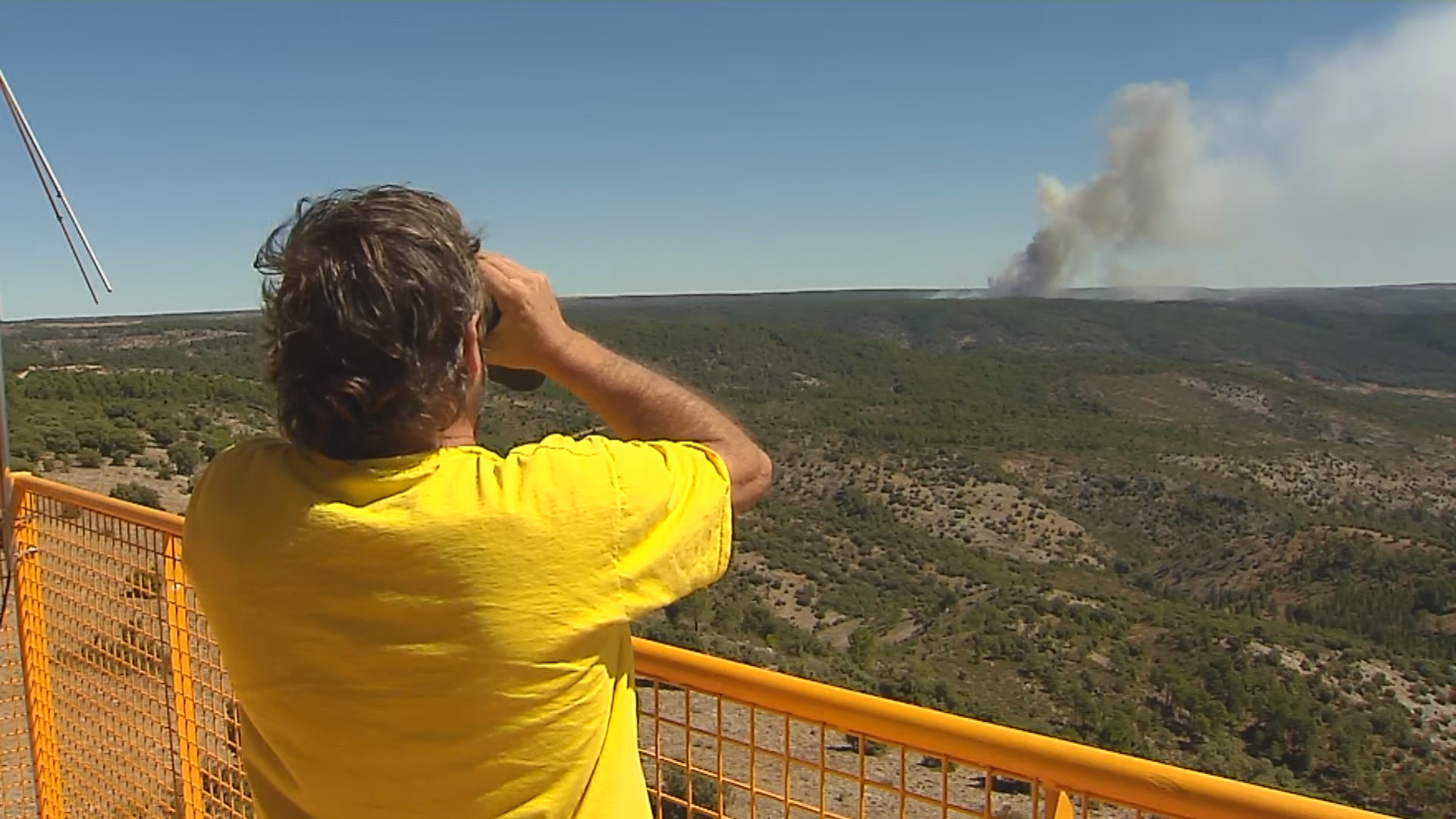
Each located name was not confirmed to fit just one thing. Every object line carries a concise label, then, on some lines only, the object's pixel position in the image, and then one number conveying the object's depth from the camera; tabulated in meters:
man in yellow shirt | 1.08
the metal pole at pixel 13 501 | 2.40
